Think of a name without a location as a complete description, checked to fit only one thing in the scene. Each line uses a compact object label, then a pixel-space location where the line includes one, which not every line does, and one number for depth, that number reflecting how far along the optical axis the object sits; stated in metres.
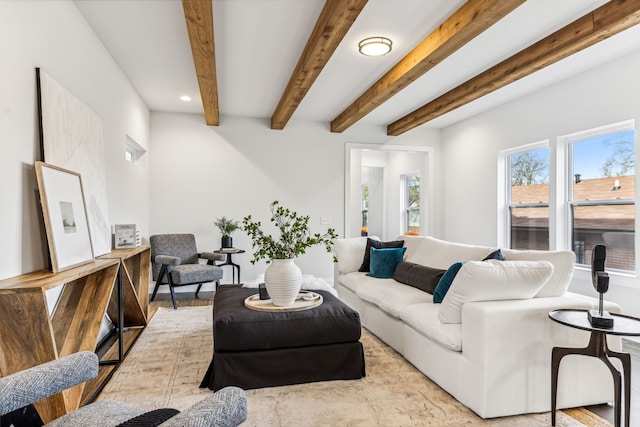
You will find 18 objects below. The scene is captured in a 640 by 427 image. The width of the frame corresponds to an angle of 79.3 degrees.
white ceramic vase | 2.62
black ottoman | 2.37
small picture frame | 3.70
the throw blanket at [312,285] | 3.61
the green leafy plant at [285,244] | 2.69
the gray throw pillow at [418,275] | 3.16
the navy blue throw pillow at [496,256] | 2.79
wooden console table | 1.68
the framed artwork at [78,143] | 2.34
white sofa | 2.07
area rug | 2.07
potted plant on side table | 5.42
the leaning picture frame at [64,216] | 2.16
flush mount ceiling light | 3.24
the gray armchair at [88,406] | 0.87
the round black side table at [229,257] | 5.26
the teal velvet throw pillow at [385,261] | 3.95
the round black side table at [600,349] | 1.75
